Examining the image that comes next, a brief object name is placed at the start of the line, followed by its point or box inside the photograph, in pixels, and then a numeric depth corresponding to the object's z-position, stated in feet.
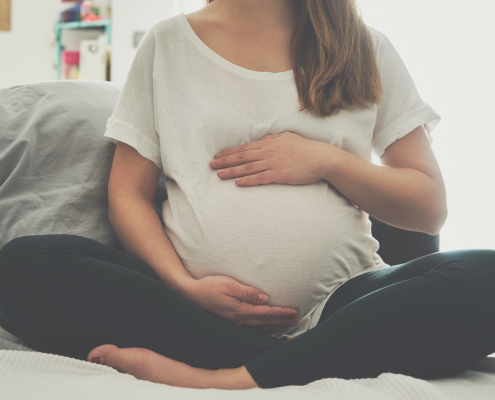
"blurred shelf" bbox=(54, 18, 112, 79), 9.01
